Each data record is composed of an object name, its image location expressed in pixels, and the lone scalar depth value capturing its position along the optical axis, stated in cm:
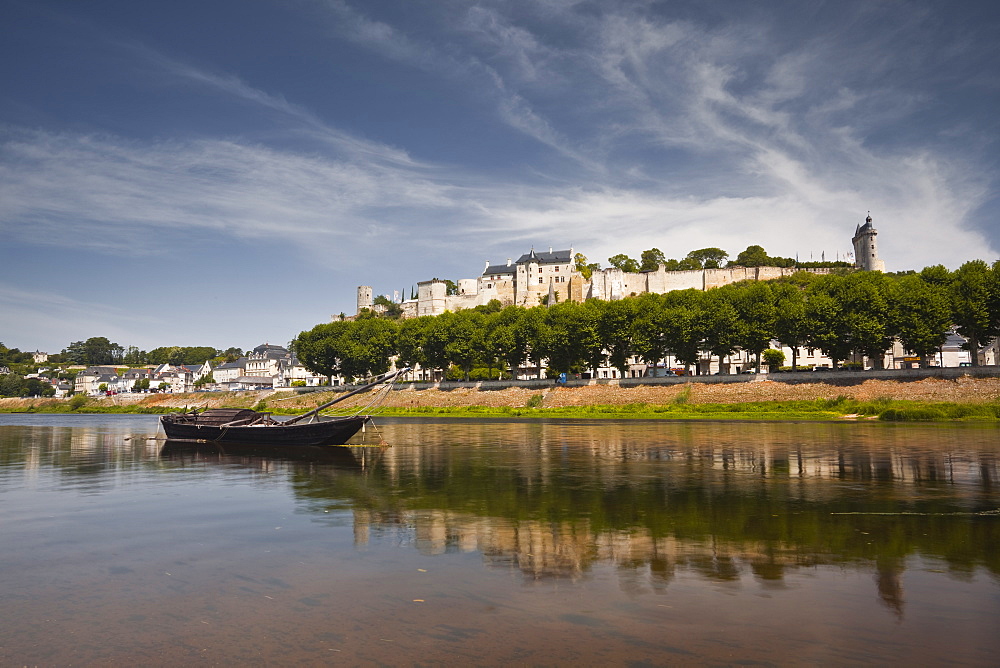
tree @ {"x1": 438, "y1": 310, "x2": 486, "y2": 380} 9356
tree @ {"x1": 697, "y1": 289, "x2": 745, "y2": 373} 7406
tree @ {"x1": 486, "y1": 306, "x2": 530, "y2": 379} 8975
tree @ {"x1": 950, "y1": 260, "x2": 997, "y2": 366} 6228
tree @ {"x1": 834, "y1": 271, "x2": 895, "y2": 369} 6575
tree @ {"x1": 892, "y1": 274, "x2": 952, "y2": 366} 6378
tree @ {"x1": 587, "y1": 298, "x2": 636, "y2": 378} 8144
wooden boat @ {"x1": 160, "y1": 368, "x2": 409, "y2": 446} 3766
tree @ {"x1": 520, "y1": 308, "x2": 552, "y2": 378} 8594
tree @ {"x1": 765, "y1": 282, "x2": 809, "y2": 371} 7088
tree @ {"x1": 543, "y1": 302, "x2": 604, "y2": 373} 8312
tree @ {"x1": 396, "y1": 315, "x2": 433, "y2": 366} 10056
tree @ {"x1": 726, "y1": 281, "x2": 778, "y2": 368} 7325
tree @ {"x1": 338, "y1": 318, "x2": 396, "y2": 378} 10488
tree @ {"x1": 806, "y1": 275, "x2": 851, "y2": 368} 6850
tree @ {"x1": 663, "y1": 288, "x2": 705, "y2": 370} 7619
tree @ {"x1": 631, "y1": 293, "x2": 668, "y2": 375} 7902
